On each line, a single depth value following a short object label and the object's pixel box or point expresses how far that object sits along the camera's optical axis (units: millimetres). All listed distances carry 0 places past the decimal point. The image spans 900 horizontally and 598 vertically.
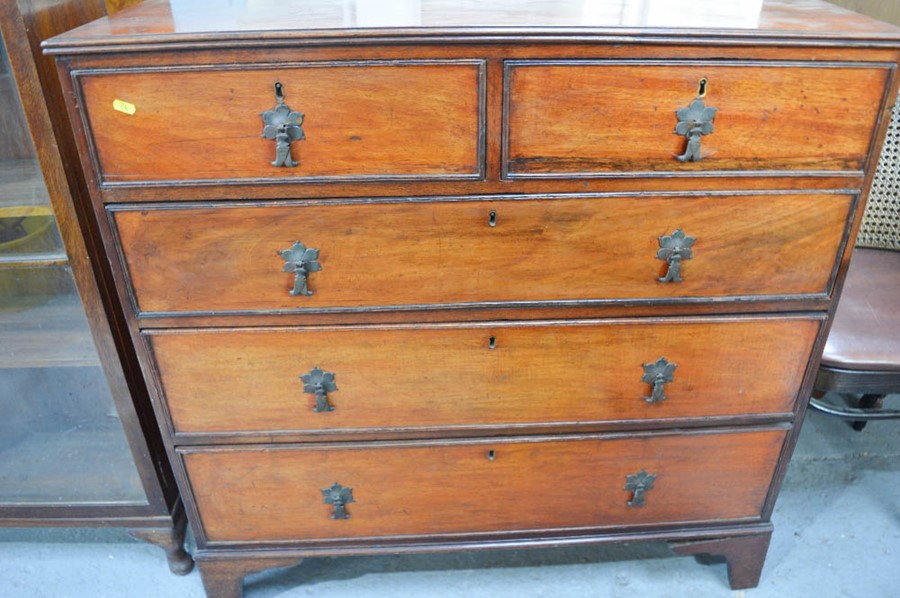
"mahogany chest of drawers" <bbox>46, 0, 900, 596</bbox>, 1006
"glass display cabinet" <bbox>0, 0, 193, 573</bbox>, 1172
